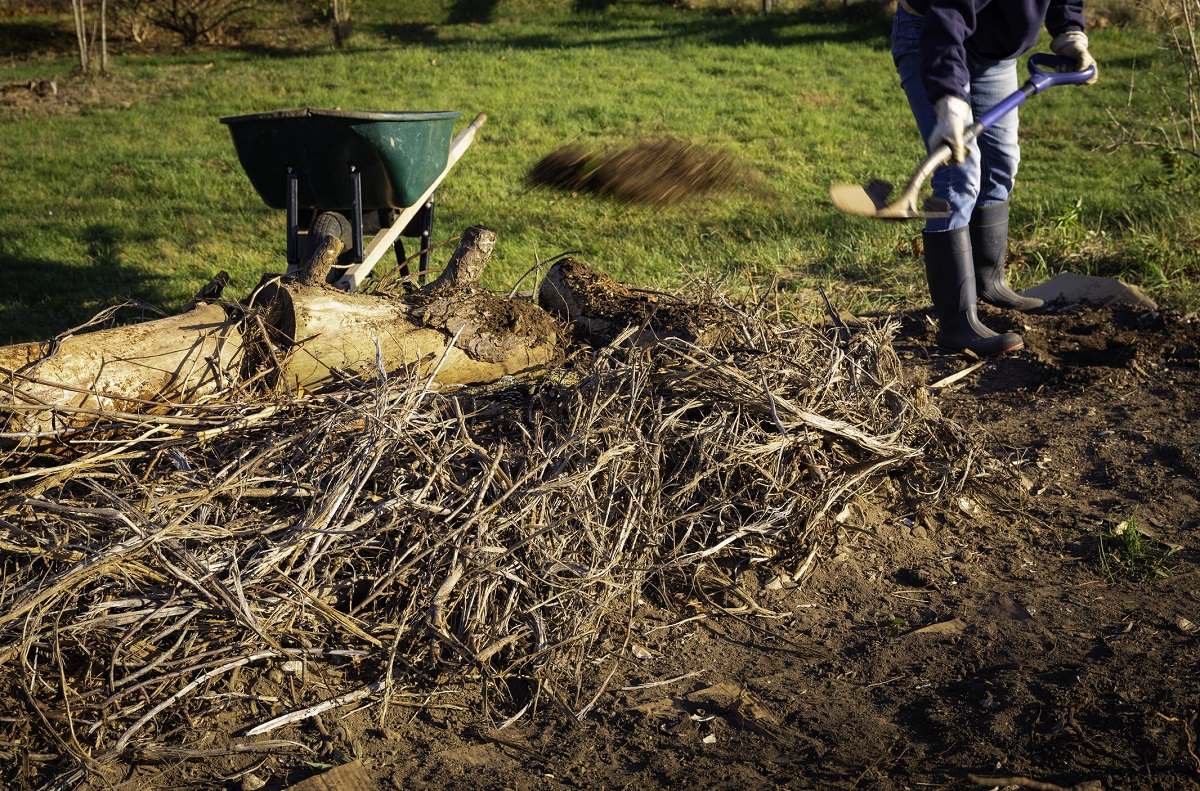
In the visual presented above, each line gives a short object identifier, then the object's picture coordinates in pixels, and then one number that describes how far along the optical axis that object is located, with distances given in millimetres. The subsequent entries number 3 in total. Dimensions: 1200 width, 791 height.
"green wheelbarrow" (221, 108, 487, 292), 3803
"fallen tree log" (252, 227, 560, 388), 2928
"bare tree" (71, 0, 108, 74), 10630
